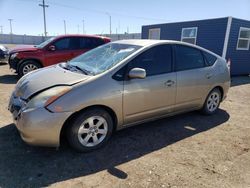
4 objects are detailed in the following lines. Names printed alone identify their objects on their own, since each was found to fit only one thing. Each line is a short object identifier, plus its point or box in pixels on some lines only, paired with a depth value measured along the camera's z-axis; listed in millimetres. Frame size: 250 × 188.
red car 8273
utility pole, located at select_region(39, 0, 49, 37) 47175
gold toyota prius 3002
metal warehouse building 11624
